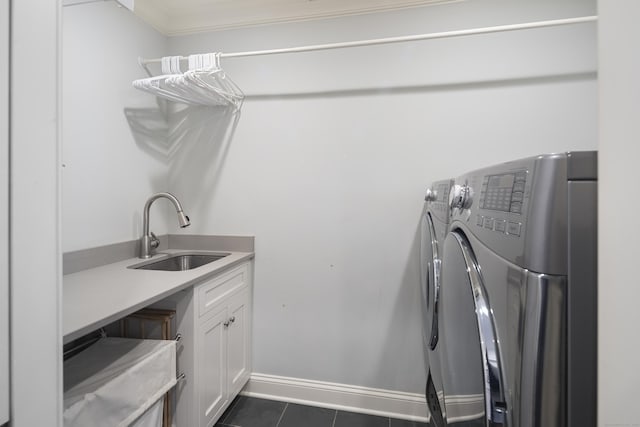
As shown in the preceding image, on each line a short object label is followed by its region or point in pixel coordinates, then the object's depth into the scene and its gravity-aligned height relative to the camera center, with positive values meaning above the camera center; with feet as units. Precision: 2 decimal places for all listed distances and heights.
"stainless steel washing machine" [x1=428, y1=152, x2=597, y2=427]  1.06 -0.36
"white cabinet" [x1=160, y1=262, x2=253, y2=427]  4.23 -2.32
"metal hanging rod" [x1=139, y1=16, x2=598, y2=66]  4.11 +2.86
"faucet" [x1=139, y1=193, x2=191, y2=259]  5.73 -0.48
